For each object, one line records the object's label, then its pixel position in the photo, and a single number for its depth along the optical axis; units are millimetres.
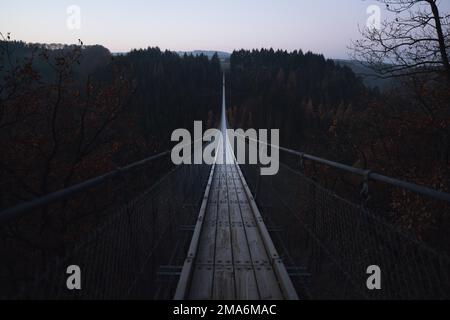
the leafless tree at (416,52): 7637
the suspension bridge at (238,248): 1765
